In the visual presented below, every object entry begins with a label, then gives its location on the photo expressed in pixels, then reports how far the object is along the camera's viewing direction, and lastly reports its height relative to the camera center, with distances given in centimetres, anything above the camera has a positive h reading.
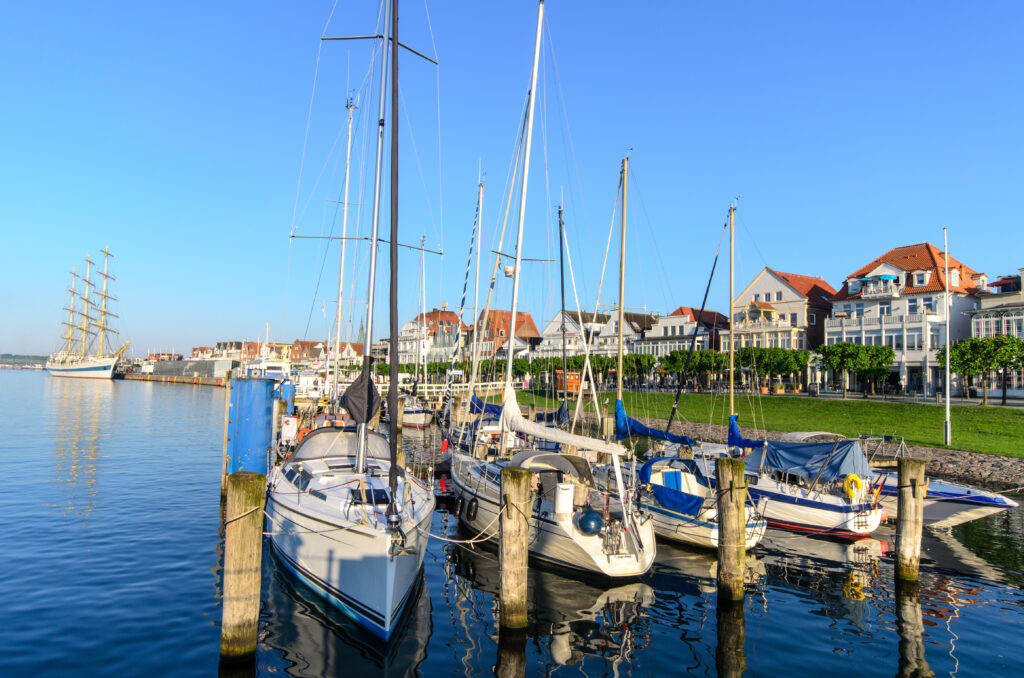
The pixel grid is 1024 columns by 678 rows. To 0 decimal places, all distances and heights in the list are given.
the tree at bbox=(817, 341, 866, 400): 6134 +131
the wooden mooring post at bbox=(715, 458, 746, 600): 1396 -361
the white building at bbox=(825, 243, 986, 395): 6525 +689
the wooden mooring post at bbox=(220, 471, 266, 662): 1033 -343
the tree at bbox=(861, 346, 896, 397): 6153 +110
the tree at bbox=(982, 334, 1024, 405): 4897 +169
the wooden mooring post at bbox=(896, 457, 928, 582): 1570 -371
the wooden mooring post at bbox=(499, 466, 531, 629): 1205 -354
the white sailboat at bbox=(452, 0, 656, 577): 1583 -413
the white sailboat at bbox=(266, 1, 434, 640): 1203 -347
